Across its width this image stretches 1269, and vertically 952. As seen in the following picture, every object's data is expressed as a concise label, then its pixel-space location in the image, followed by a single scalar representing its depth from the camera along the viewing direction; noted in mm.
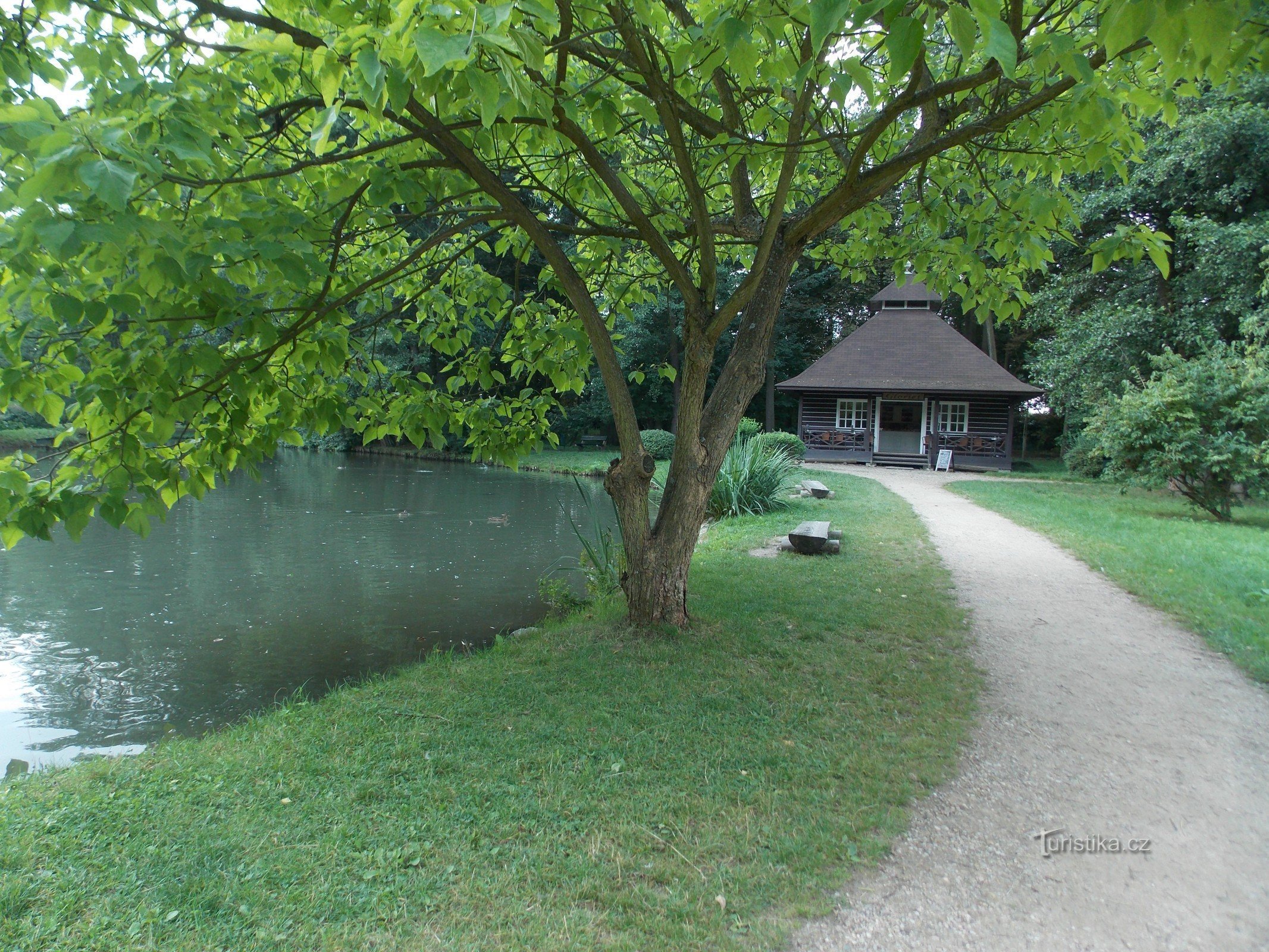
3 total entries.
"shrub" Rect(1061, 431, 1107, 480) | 18562
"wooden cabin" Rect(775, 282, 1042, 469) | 24953
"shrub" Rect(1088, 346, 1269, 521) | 11828
